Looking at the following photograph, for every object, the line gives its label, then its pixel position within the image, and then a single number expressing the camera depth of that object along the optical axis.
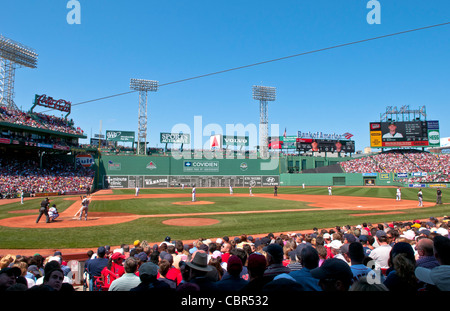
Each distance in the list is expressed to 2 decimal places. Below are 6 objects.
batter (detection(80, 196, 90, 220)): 16.70
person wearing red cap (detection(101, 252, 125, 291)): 5.59
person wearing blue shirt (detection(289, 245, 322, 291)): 3.35
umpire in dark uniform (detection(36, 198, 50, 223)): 15.76
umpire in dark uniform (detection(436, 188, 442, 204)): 24.98
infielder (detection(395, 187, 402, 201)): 29.69
